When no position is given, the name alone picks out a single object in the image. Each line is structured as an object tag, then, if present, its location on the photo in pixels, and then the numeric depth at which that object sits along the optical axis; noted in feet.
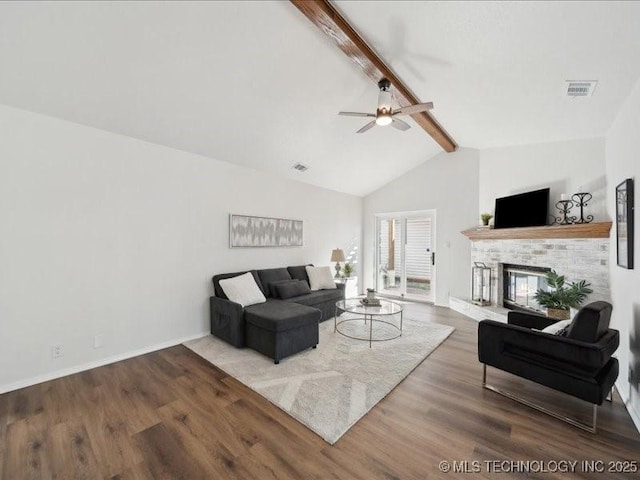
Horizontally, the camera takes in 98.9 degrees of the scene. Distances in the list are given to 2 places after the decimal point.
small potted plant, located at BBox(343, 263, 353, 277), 19.08
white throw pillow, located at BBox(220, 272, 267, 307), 12.00
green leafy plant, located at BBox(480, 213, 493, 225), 15.75
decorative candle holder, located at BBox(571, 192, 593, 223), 11.67
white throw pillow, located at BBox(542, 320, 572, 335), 7.70
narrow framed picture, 7.66
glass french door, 19.84
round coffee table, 12.08
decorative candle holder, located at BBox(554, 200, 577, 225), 12.25
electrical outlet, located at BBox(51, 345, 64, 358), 8.89
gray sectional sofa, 10.07
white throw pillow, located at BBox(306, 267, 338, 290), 16.29
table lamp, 18.83
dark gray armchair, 6.44
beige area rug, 7.22
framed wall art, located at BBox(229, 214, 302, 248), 14.07
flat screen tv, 13.12
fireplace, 13.62
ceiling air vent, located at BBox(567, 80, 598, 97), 8.07
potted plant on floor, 10.99
